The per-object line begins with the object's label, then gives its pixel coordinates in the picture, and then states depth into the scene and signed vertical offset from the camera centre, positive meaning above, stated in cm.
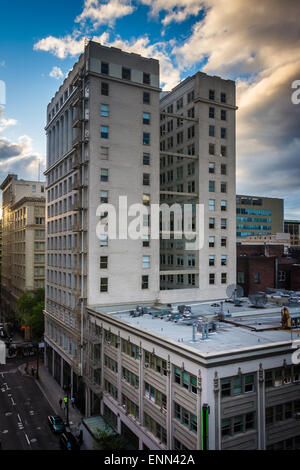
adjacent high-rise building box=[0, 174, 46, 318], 8306 +134
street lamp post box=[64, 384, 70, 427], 4737 -1944
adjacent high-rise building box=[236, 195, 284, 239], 12925 +1121
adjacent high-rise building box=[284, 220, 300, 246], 17225 +781
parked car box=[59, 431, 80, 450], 3309 -1892
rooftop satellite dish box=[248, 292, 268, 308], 3697 -580
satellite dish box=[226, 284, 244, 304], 3950 -531
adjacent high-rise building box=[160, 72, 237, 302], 4900 +905
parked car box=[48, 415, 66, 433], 3706 -1912
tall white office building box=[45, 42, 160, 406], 4200 +858
